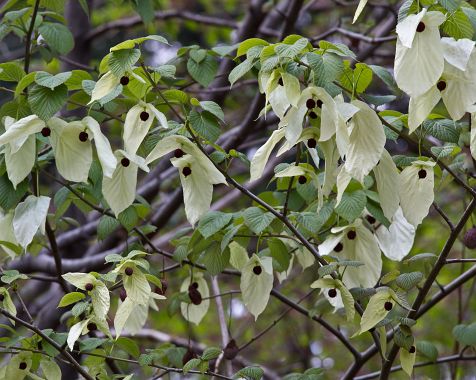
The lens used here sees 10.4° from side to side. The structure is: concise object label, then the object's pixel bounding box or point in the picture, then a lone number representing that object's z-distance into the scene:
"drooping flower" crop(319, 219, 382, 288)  5.42
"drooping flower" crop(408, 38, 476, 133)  4.90
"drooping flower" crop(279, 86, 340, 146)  4.93
